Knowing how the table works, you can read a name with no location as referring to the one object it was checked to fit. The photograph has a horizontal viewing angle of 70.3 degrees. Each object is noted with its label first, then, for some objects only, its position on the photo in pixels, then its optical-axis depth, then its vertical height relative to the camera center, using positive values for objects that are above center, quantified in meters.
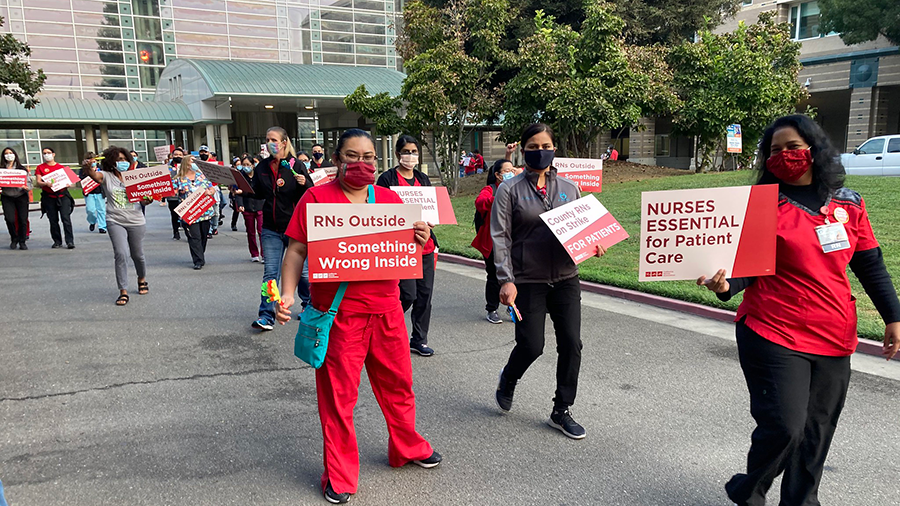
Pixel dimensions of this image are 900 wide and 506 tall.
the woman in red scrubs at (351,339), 3.33 -0.99
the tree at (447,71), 21.17 +2.55
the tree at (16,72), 25.53 +3.45
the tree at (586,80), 20.64 +2.12
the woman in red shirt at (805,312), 2.73 -0.74
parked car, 21.08 -0.61
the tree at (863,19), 28.06 +5.42
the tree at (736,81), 22.00 +2.16
